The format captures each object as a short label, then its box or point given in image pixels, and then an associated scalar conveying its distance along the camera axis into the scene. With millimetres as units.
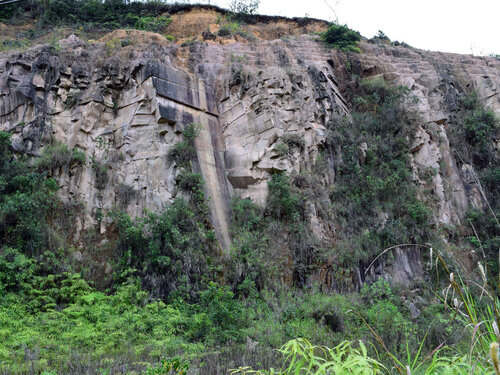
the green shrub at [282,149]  13312
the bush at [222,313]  8367
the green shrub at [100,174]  12430
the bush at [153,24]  20344
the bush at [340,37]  19672
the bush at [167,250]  10352
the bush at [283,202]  12474
